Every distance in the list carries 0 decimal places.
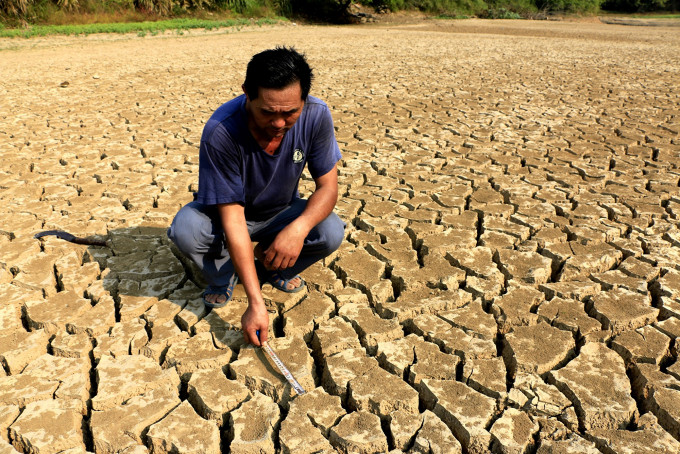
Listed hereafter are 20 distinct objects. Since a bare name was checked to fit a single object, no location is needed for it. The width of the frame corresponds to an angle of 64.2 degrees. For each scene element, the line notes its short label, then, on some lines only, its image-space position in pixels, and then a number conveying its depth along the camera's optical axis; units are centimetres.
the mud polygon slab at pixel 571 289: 253
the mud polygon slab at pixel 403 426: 176
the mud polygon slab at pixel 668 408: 179
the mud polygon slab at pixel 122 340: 217
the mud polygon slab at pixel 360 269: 267
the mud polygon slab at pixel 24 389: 191
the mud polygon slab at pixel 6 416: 178
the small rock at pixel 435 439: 172
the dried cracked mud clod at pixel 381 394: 190
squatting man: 196
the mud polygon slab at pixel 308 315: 230
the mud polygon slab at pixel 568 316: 230
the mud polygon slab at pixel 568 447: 170
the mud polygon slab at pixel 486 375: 196
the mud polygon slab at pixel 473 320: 228
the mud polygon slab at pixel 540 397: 186
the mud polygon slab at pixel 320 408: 183
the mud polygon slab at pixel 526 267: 269
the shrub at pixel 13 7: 1404
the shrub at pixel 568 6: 2680
